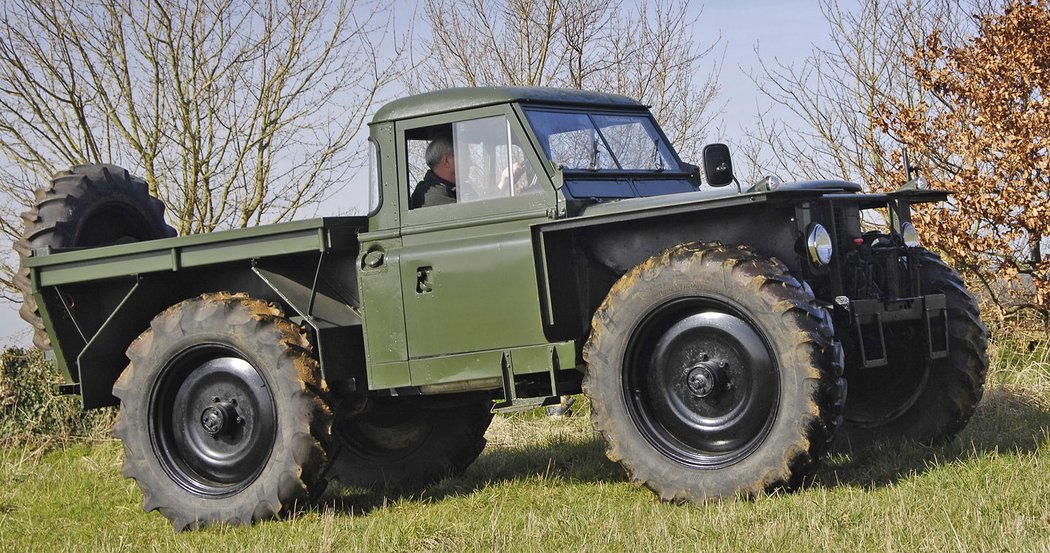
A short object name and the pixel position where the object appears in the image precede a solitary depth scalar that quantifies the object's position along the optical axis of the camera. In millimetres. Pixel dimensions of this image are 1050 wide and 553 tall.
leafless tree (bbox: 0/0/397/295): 14461
